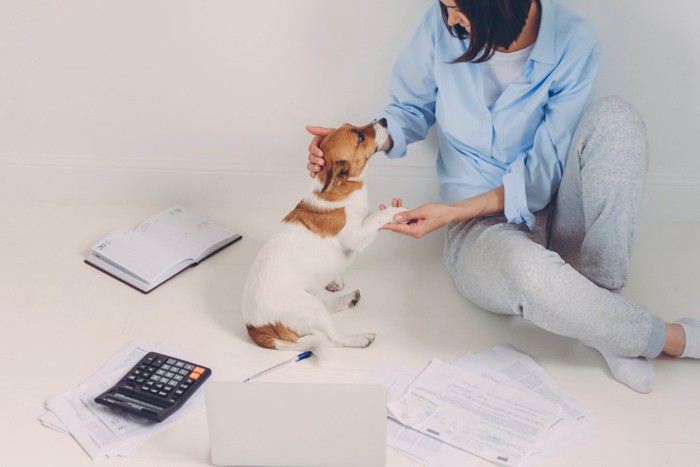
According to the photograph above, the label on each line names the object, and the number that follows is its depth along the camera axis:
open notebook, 2.13
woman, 1.75
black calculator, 1.69
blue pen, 1.82
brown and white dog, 1.84
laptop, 1.53
